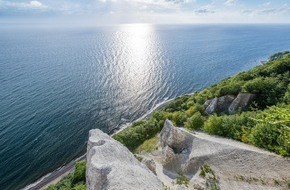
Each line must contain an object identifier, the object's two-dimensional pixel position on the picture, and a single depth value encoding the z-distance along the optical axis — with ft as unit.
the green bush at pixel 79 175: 72.93
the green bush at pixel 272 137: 38.50
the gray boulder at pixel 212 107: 81.47
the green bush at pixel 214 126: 56.13
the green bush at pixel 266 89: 72.81
